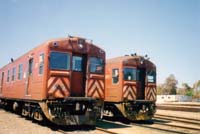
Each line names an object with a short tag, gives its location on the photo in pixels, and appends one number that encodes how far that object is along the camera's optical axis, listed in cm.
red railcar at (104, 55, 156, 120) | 1541
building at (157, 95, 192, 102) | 6758
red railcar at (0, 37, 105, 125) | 1147
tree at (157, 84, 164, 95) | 11319
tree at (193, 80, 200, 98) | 10878
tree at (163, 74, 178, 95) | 11130
